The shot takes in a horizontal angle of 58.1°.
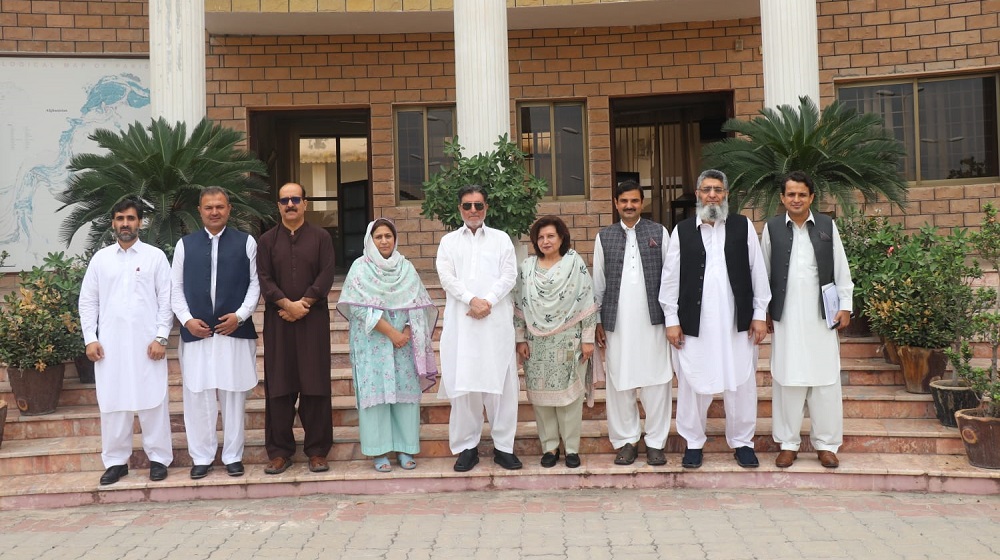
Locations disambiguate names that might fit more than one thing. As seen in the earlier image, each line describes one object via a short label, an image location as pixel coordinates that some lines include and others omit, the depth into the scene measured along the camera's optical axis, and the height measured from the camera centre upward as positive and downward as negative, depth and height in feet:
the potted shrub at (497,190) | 23.91 +2.75
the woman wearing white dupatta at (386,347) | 18.56 -1.09
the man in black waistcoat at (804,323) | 17.89 -0.79
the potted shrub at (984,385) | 17.31 -2.08
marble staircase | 17.72 -3.60
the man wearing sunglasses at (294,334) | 18.53 -0.77
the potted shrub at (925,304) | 19.43 -0.53
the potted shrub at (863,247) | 22.57 +0.89
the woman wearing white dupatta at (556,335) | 18.37 -0.92
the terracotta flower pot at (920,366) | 20.31 -1.94
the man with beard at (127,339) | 18.37 -0.76
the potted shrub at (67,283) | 22.49 +0.52
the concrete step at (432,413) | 20.30 -2.77
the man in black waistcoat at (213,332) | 18.52 -0.68
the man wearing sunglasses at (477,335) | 18.37 -0.87
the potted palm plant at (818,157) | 23.27 +3.31
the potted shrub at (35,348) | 21.01 -1.02
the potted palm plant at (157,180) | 22.88 +3.11
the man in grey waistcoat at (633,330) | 18.37 -0.87
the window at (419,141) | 35.58 +6.03
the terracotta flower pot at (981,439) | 17.25 -3.09
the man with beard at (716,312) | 18.02 -0.52
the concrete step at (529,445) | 18.72 -3.27
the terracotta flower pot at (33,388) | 21.11 -1.96
